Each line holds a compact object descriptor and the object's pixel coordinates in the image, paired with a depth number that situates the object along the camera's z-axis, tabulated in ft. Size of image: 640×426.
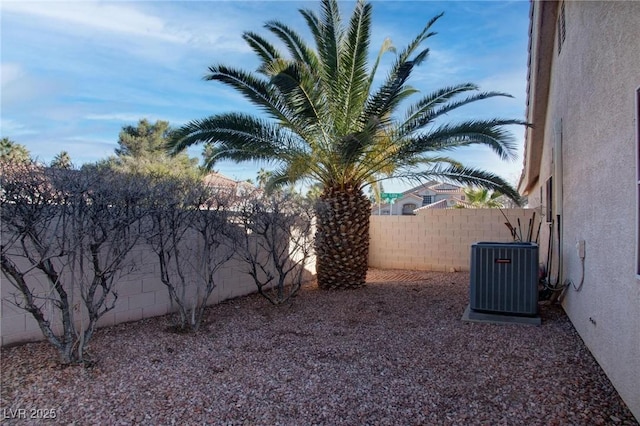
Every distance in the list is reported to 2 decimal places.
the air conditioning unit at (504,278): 18.79
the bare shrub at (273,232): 21.65
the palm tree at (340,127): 23.75
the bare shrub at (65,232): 11.28
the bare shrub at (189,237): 16.14
